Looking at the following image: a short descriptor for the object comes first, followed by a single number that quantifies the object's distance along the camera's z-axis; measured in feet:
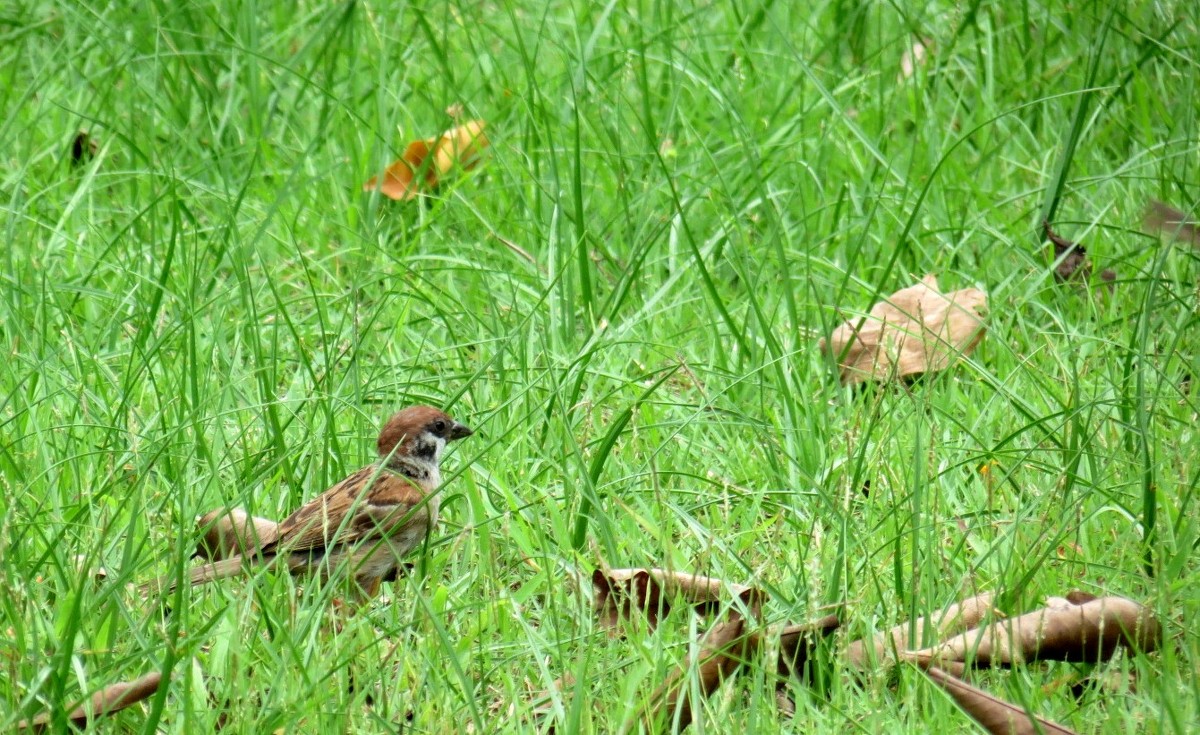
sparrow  24.94
